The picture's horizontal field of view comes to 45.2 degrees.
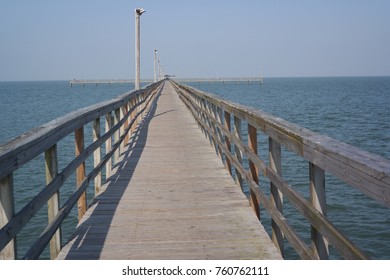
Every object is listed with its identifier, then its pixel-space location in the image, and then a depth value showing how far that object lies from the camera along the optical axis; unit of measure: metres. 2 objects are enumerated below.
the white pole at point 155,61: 54.74
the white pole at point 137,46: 20.23
